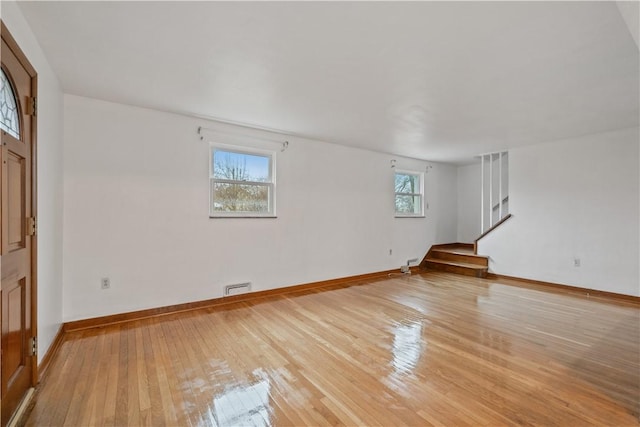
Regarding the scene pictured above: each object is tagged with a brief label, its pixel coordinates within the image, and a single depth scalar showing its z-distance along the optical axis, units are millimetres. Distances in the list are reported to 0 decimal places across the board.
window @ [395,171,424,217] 6176
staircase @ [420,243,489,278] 5672
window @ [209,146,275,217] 3863
